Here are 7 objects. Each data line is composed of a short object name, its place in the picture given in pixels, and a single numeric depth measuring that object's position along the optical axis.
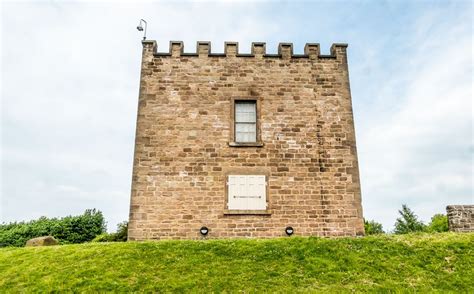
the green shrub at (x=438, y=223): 29.80
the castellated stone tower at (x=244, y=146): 13.24
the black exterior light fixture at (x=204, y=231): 12.99
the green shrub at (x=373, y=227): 25.26
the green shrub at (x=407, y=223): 29.86
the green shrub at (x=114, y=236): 18.11
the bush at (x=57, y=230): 19.41
